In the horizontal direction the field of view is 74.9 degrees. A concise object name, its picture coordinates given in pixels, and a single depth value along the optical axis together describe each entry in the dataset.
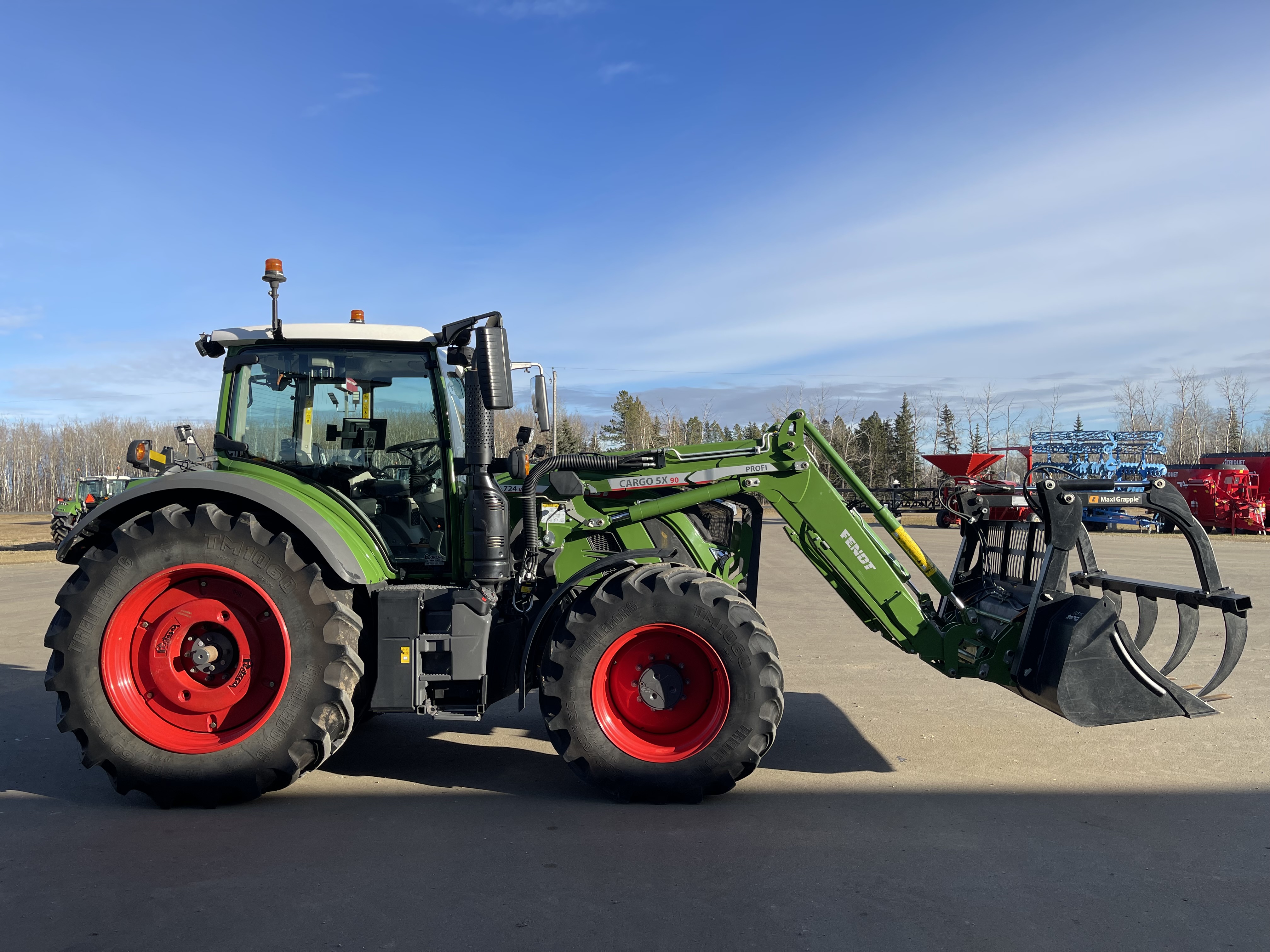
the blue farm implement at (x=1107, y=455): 27.89
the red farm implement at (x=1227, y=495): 25.81
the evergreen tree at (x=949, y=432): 53.44
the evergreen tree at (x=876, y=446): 56.31
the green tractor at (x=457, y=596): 4.22
